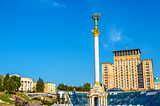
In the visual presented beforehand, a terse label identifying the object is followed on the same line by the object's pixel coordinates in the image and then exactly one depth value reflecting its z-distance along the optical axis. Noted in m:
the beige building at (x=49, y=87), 184.71
